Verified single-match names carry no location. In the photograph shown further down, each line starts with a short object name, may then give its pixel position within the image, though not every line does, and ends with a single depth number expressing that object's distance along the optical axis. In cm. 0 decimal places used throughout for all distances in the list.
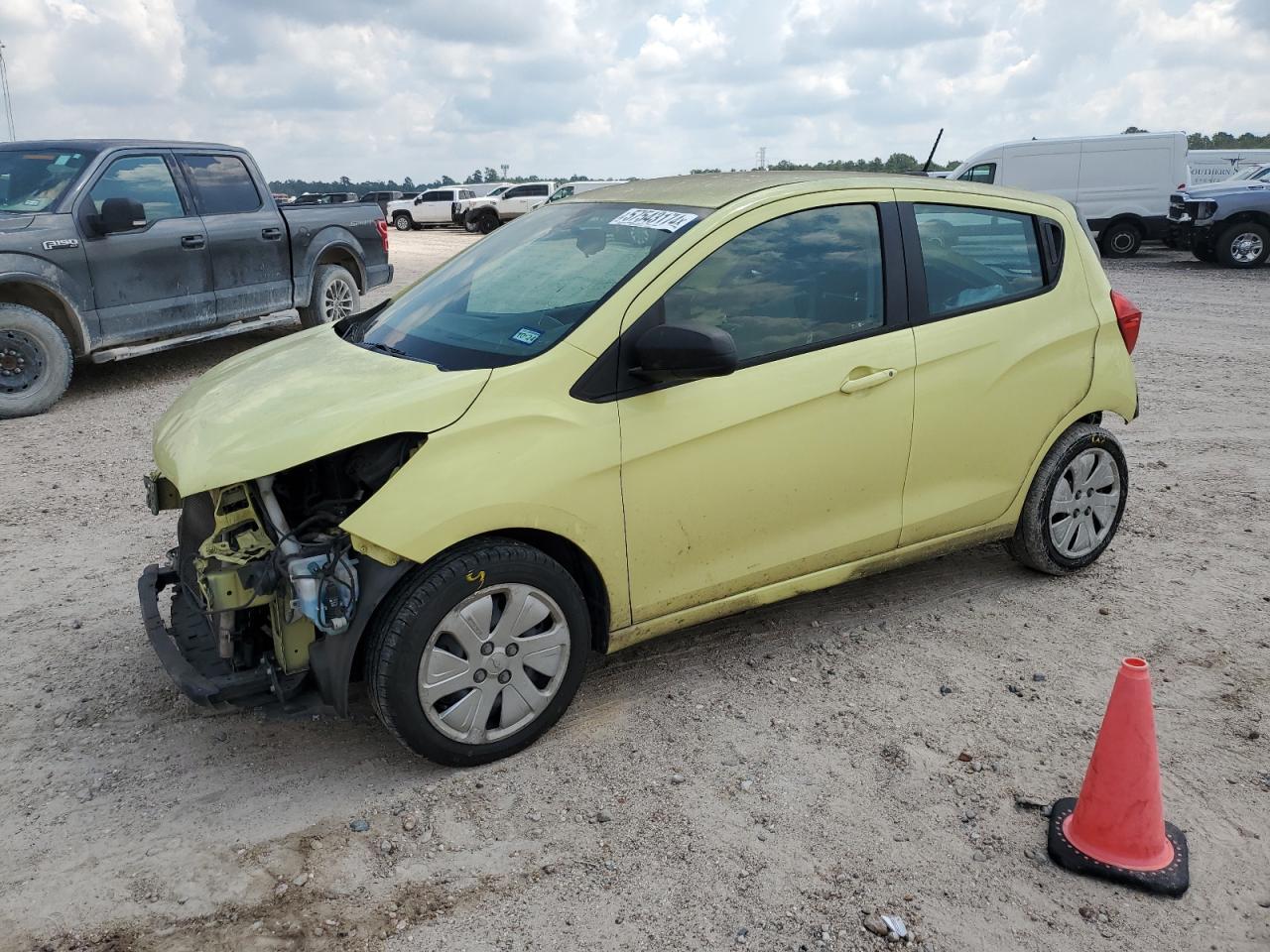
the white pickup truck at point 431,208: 3706
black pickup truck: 780
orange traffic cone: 285
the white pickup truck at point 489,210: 3512
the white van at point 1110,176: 1900
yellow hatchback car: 313
